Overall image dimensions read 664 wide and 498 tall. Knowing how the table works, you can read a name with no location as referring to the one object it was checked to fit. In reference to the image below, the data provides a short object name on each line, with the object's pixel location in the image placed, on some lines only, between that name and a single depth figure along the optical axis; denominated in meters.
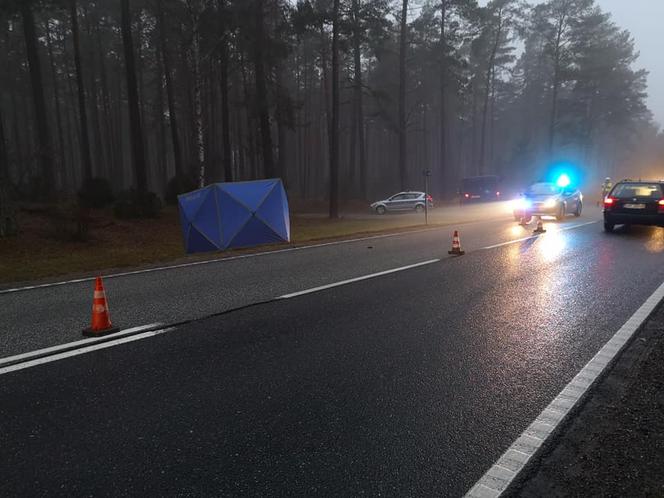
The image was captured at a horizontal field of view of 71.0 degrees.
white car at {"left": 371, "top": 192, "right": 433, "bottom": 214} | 32.25
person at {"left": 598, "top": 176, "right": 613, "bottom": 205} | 25.67
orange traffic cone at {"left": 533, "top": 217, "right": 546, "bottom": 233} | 15.34
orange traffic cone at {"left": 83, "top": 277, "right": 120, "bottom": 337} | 5.37
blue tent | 13.84
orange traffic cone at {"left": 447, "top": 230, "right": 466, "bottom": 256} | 11.07
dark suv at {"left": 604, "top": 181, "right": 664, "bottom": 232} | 13.98
